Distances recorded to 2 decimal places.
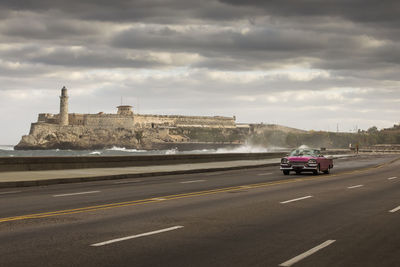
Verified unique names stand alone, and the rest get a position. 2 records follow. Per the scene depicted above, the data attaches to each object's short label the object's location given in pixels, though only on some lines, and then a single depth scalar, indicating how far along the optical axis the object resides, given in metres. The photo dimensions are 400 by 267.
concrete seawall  30.67
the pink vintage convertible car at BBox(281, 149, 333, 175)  32.22
